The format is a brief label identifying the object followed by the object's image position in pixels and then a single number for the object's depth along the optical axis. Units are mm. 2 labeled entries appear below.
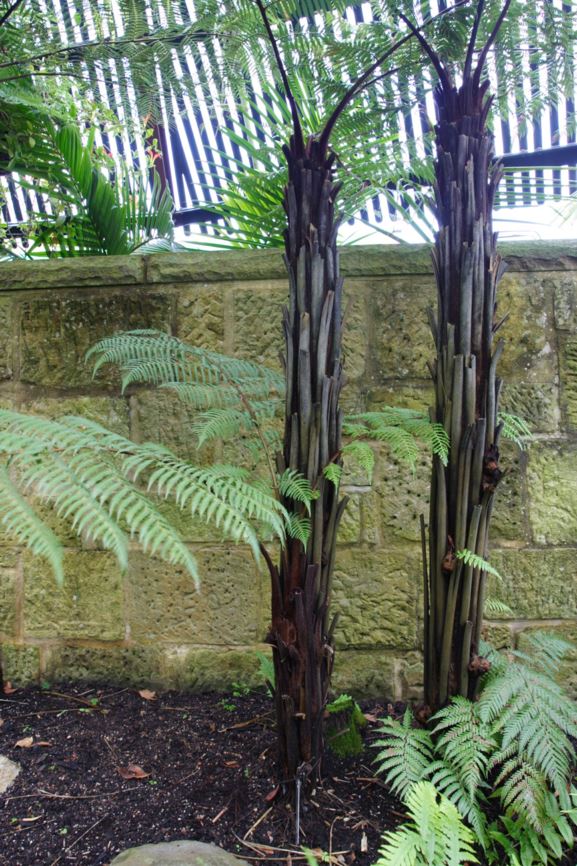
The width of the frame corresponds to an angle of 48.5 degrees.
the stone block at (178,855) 1379
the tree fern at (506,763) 1499
